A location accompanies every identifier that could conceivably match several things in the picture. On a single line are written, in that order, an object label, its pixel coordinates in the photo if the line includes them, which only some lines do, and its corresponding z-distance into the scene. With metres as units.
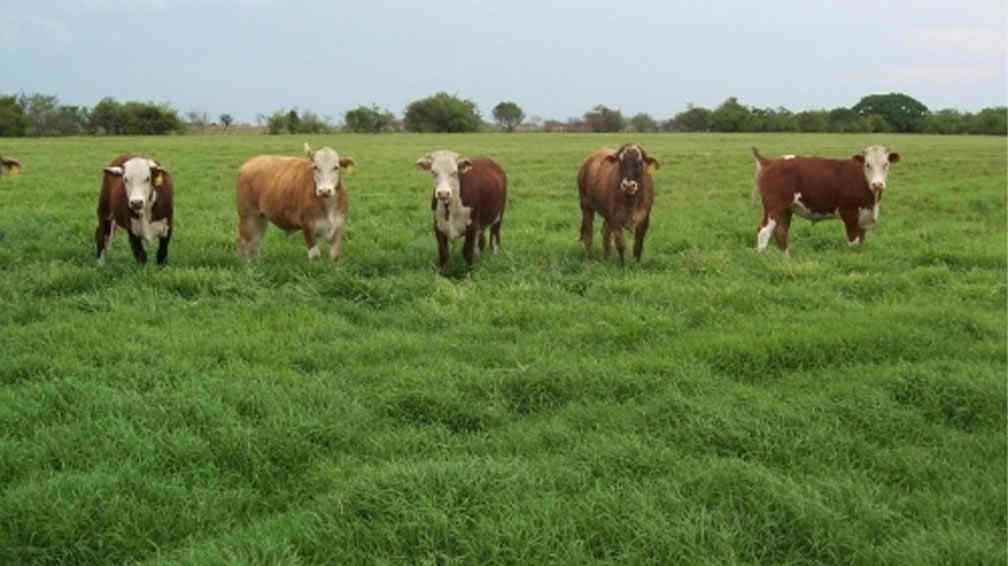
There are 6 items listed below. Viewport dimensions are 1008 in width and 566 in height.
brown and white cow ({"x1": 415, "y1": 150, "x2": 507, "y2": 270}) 9.87
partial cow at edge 10.33
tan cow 9.74
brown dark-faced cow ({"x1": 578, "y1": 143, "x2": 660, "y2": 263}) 10.04
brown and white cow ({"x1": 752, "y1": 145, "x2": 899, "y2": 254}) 11.45
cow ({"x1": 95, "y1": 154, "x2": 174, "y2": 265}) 9.50
